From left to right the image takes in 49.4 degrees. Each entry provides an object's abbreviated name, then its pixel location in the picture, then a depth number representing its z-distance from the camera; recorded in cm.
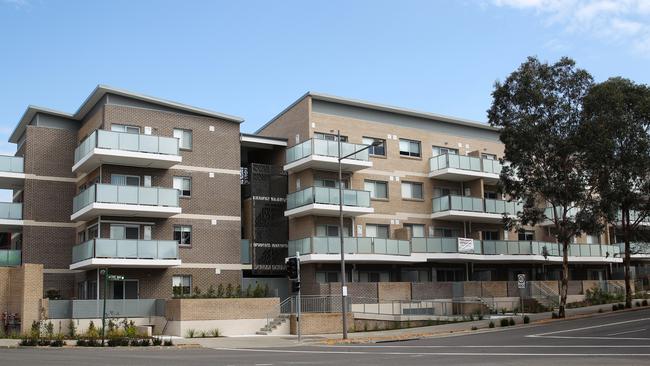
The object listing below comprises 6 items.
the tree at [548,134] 3916
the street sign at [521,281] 3780
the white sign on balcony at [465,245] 4497
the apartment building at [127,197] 3712
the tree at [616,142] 3816
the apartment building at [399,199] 4166
